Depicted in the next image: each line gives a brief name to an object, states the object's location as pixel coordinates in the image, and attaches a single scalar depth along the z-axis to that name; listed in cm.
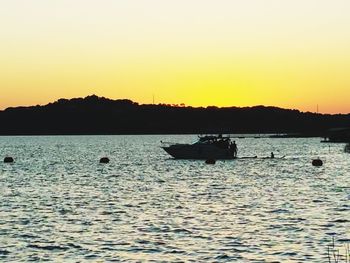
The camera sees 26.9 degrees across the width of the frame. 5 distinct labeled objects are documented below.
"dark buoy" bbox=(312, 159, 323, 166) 11503
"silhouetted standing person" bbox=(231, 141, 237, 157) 12474
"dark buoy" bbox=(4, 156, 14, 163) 13730
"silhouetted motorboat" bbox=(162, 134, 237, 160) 12019
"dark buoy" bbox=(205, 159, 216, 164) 11500
